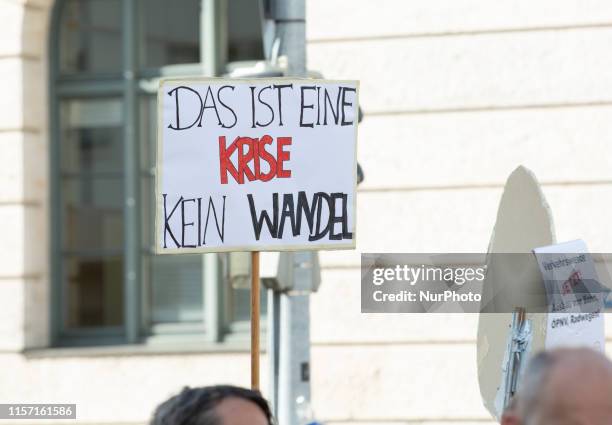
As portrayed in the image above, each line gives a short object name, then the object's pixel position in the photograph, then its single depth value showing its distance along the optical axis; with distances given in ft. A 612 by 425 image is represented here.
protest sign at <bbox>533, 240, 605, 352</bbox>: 25.18
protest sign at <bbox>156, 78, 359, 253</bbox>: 28.22
